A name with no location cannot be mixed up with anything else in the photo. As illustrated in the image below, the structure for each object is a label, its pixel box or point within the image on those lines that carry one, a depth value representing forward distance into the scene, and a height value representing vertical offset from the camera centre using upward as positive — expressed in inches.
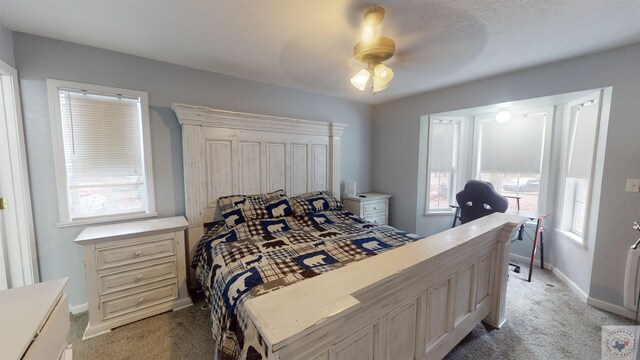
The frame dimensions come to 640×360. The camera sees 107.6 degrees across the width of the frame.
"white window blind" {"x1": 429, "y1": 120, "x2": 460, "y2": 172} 141.9 +11.7
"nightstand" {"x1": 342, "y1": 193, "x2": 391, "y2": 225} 135.3 -25.8
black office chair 103.3 -17.3
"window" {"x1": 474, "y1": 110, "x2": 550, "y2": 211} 120.3 +5.1
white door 69.1 -11.5
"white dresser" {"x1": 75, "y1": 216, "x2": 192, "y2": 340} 71.7 -35.9
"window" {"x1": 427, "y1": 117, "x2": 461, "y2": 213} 141.9 +0.9
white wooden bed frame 28.3 -17.7
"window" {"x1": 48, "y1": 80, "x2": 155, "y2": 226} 78.2 +3.2
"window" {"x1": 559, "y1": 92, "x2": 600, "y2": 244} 91.7 +0.1
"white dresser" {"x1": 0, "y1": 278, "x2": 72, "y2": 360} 29.8 -22.7
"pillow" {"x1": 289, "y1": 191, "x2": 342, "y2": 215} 107.7 -19.2
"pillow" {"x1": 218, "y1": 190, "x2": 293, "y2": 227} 92.7 -18.9
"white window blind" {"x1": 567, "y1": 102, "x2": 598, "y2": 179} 91.7 +9.9
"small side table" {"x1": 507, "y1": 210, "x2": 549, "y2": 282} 100.6 -30.9
